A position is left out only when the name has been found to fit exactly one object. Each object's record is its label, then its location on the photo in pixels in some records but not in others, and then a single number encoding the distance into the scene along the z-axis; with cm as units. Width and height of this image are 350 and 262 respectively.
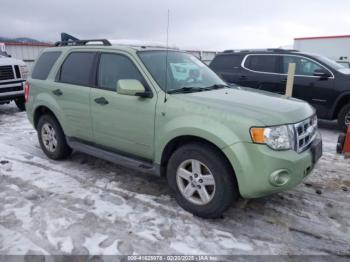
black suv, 701
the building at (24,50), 1373
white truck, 867
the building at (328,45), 2238
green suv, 298
